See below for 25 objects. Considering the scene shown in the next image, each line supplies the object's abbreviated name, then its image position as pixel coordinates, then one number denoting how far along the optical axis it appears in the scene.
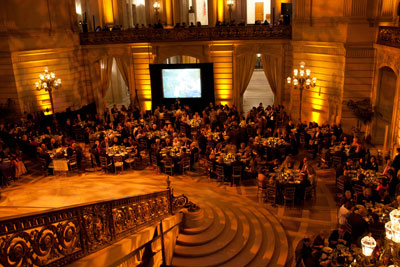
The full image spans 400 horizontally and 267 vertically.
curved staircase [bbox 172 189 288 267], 8.03
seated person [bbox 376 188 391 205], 9.40
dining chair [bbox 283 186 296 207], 10.59
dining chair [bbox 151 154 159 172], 14.02
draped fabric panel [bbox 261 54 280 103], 19.73
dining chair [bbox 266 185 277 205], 10.85
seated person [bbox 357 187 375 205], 9.48
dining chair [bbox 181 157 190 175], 13.31
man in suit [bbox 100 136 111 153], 14.05
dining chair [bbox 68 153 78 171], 13.59
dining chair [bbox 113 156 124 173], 13.50
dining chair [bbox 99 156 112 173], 13.68
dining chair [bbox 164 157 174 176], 13.16
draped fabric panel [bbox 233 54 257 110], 19.95
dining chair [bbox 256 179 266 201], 11.24
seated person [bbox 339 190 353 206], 8.95
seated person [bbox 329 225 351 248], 7.91
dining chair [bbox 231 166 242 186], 12.23
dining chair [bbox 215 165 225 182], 12.35
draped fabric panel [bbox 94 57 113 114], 21.56
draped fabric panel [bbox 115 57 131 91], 20.95
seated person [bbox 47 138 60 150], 14.49
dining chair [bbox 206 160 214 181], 12.66
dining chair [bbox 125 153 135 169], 13.80
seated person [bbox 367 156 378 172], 11.20
